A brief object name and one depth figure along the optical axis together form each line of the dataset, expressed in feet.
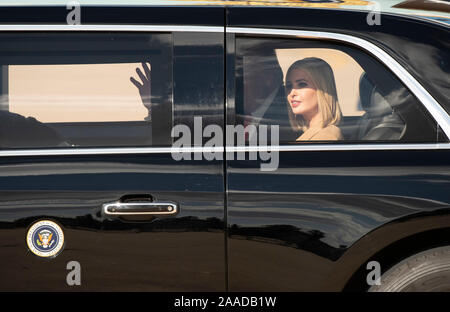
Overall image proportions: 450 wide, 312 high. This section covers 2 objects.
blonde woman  18.01
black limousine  16.84
